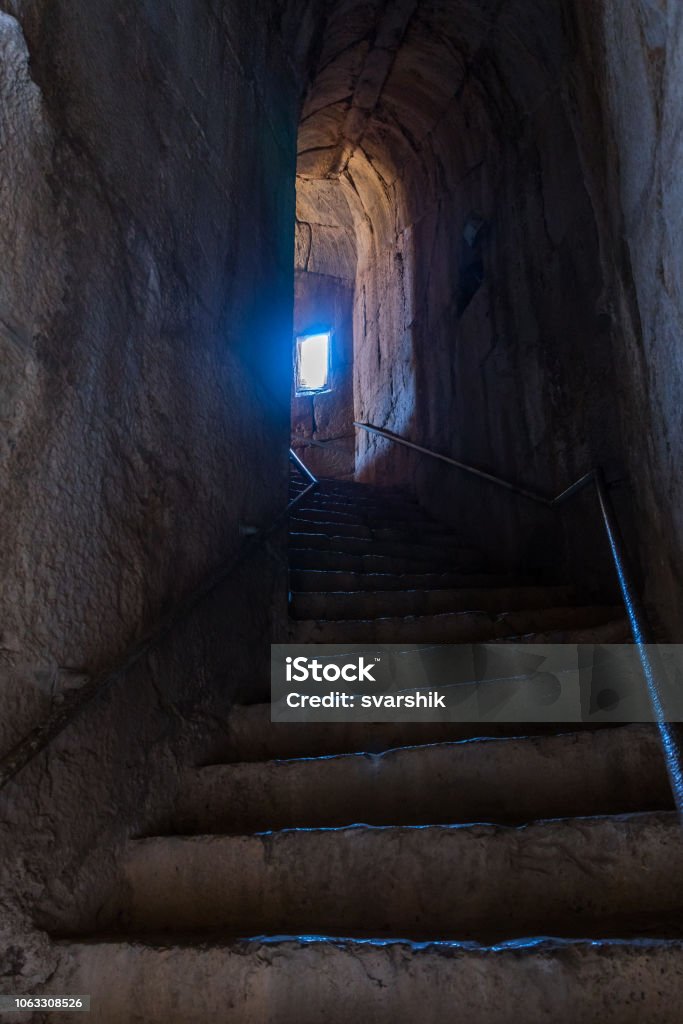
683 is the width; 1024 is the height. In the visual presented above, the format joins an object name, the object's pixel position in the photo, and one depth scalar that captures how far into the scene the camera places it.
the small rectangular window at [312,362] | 9.53
